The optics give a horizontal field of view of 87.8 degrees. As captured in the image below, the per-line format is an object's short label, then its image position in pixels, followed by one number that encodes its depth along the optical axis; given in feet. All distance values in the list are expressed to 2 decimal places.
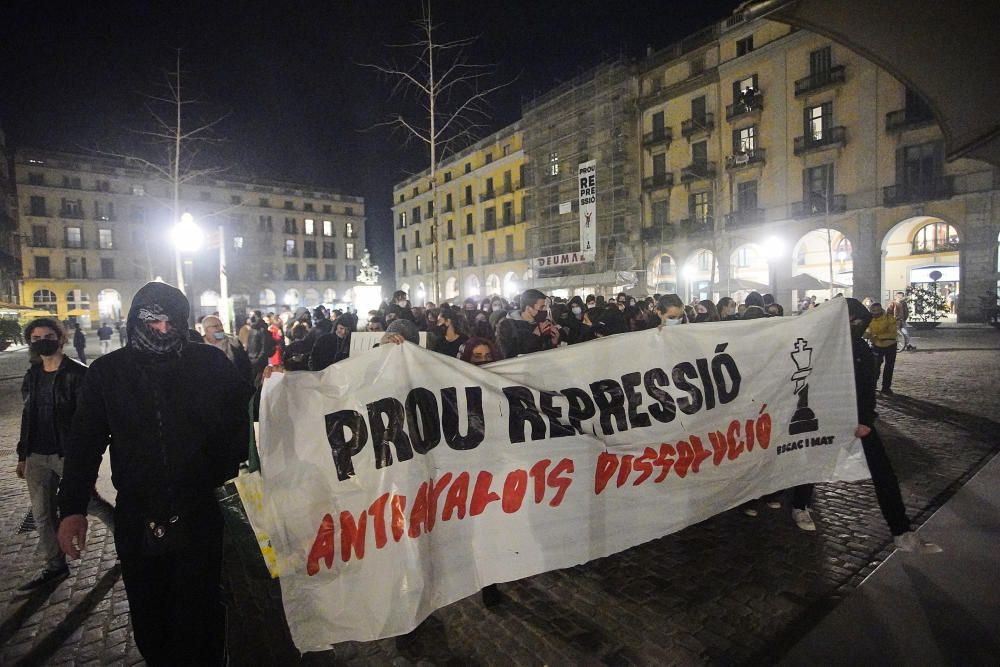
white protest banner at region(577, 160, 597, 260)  100.53
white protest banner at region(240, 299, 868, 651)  8.66
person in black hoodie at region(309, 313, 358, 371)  25.08
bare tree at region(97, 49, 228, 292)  56.90
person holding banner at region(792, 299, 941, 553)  12.25
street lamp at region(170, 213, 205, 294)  54.60
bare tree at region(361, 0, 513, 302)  48.93
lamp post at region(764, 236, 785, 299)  93.43
